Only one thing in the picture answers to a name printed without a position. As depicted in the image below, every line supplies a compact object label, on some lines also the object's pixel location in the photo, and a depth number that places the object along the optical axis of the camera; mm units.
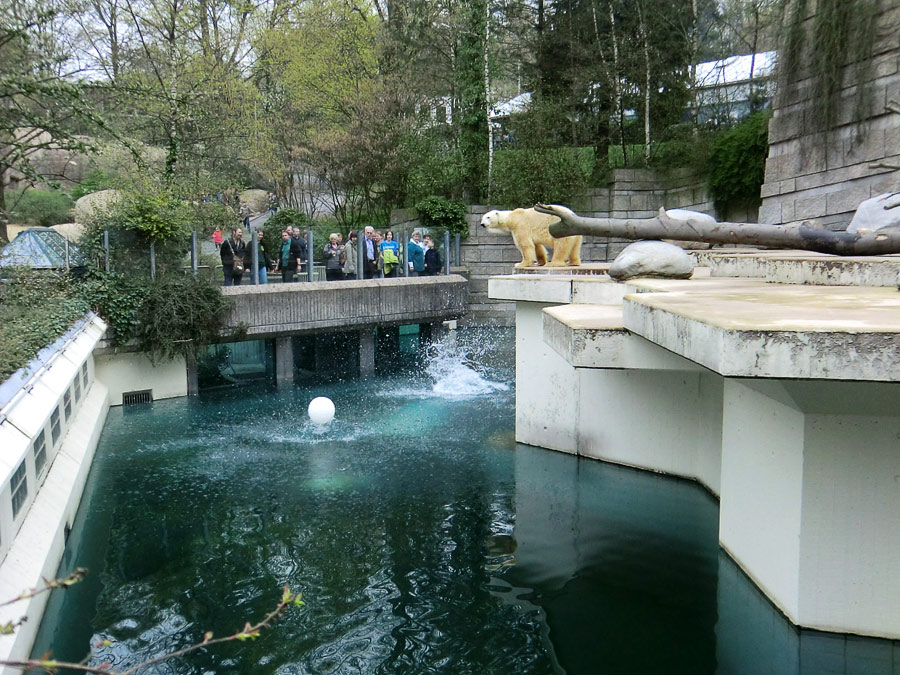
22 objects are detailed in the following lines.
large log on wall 7379
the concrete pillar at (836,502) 5324
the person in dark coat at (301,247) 16734
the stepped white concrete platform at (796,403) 4125
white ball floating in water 12438
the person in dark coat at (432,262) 19766
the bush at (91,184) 25362
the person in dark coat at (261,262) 16078
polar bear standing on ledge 13078
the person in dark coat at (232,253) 15641
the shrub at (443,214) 23016
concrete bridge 15828
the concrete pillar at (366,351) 17906
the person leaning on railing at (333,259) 17156
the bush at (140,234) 14282
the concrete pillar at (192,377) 15183
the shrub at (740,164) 19953
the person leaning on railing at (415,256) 19172
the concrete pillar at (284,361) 16812
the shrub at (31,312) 8205
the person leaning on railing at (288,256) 16547
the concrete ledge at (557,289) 9742
